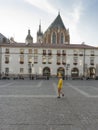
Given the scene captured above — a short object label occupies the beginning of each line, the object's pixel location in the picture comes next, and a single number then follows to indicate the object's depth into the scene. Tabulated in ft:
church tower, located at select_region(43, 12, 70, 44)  136.44
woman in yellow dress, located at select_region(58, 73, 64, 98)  21.27
